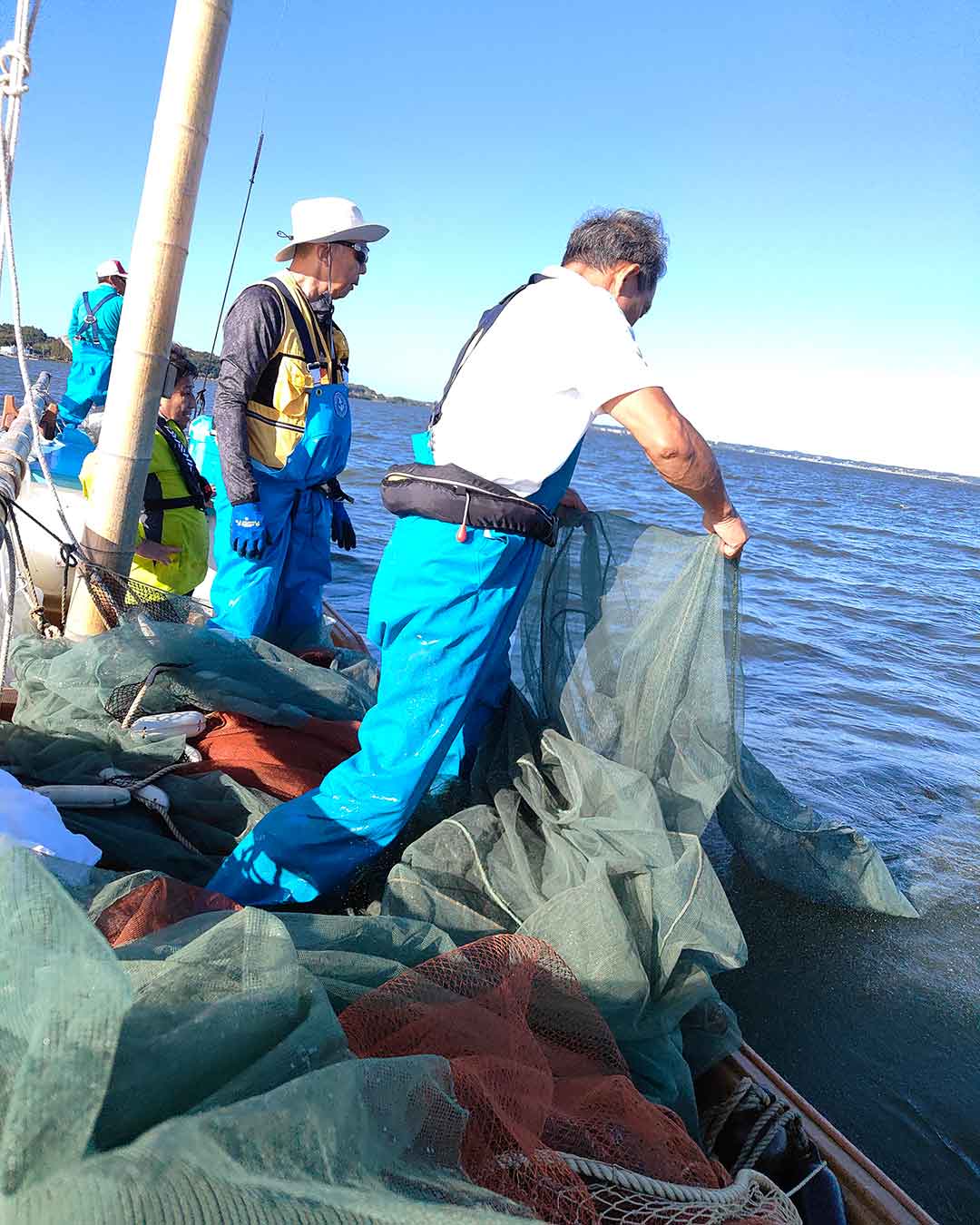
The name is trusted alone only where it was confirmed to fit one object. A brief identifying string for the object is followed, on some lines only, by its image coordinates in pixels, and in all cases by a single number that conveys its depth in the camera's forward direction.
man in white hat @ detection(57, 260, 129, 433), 7.04
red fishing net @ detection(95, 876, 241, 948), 1.86
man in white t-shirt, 2.53
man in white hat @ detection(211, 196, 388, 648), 3.88
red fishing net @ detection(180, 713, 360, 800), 3.29
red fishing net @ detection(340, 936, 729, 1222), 1.42
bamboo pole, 3.38
